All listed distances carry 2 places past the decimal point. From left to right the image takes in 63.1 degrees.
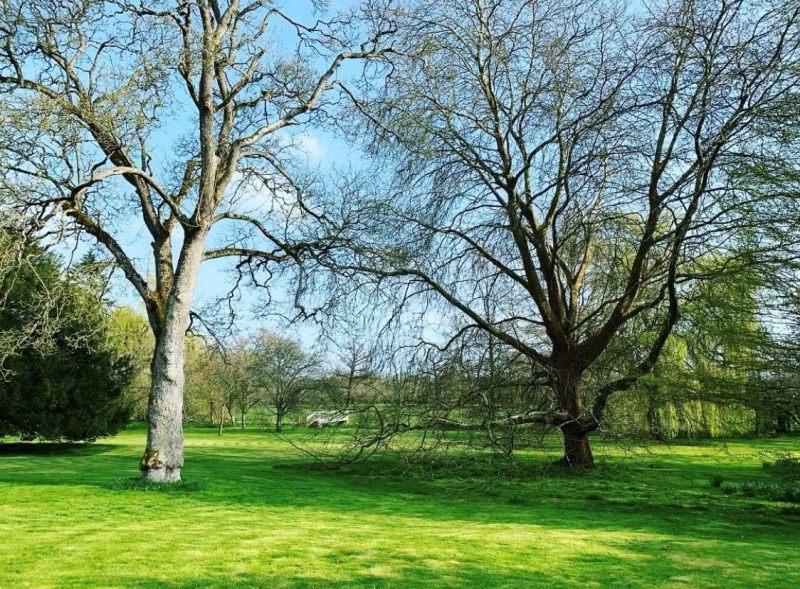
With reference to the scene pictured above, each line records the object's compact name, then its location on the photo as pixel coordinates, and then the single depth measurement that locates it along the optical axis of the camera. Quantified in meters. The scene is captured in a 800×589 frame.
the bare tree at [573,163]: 10.04
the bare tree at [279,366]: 25.81
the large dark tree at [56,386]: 18.62
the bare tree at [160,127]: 9.99
